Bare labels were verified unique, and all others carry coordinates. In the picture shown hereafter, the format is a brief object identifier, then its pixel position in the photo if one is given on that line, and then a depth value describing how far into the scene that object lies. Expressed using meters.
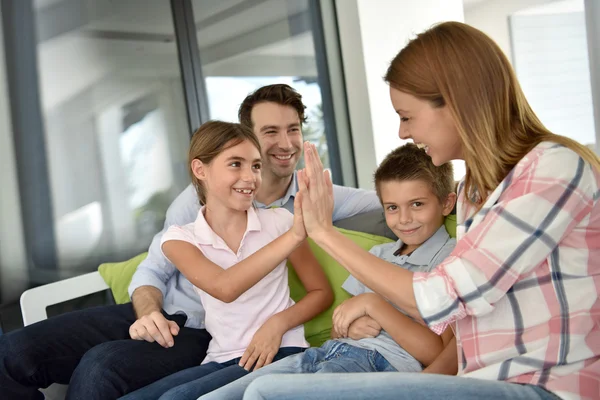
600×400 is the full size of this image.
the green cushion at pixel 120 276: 2.29
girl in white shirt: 1.62
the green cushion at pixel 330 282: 1.90
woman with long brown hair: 1.06
